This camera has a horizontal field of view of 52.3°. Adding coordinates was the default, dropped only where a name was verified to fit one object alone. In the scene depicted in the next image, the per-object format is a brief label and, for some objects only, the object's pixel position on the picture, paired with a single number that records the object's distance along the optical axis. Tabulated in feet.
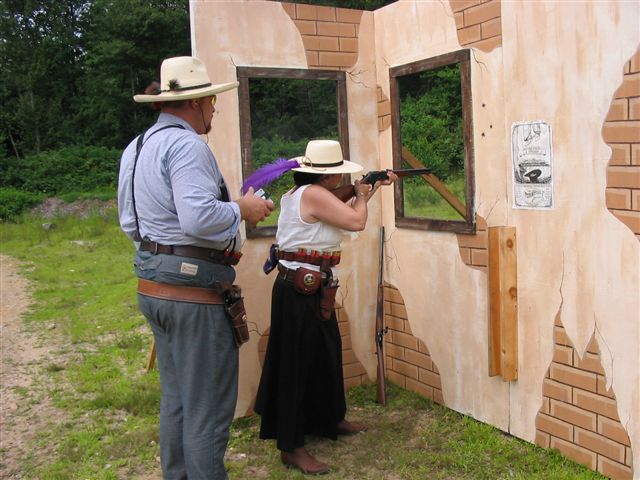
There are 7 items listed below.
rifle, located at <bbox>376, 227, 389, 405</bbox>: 13.96
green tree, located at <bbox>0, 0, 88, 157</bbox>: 78.69
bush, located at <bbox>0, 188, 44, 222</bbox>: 55.01
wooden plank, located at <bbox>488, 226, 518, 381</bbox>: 11.34
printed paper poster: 10.64
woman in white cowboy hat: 11.08
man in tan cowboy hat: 8.28
